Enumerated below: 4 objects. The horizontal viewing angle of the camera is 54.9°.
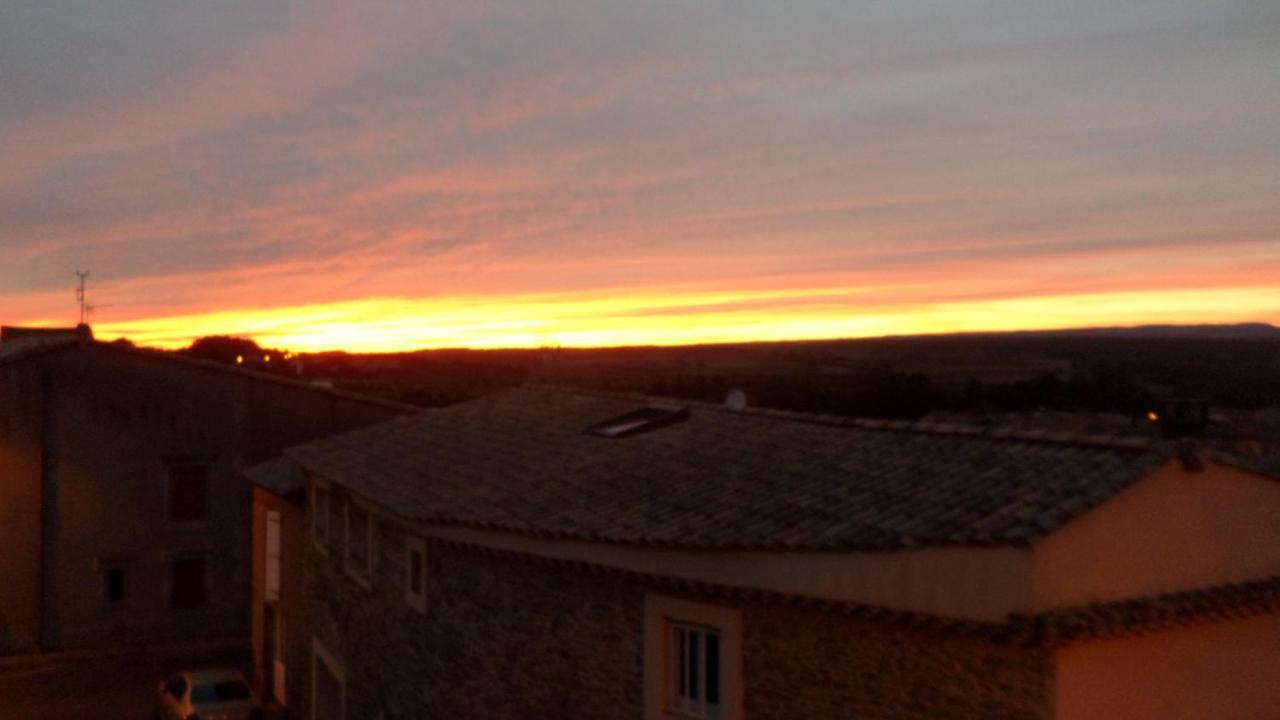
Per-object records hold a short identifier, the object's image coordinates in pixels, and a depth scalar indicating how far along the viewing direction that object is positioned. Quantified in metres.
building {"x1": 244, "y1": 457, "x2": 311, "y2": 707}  22.03
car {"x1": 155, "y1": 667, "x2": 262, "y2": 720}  19.86
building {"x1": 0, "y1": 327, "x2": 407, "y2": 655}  29.05
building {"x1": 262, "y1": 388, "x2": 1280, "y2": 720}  7.98
